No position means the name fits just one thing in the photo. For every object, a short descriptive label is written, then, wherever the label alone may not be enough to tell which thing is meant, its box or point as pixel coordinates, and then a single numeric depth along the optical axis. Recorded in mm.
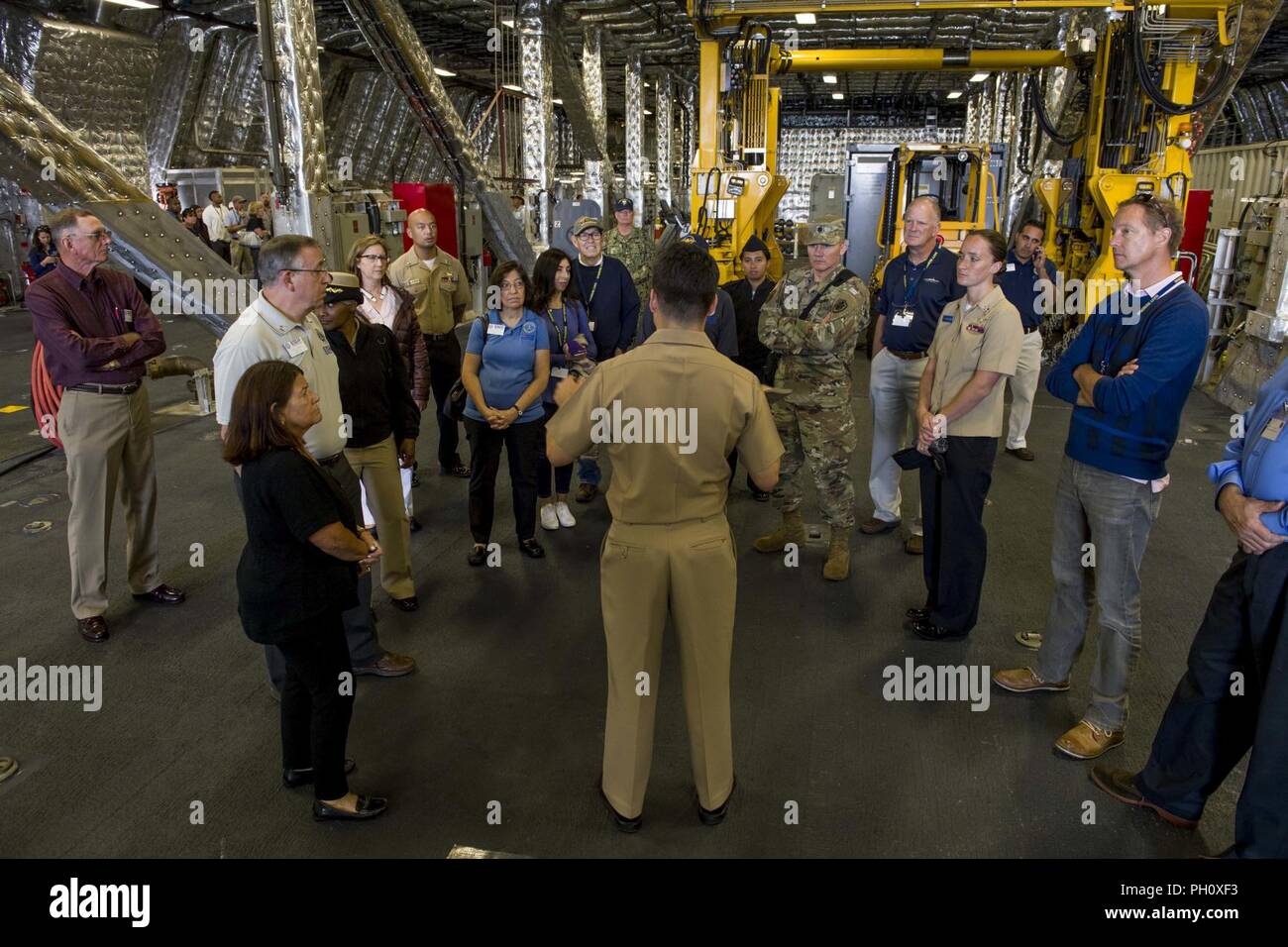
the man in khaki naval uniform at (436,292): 5473
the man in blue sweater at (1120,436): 2750
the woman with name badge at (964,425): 3541
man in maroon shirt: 3748
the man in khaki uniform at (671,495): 2336
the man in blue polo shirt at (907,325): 4570
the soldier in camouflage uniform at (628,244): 6863
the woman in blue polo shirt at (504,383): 4395
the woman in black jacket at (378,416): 3703
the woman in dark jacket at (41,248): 11125
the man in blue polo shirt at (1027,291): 6164
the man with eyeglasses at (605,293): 5348
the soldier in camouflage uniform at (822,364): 4258
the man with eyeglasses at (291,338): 2980
